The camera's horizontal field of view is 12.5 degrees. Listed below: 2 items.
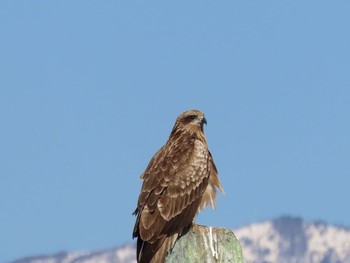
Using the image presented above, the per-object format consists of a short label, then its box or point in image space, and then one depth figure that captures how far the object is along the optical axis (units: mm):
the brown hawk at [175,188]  24688
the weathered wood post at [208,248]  21203
